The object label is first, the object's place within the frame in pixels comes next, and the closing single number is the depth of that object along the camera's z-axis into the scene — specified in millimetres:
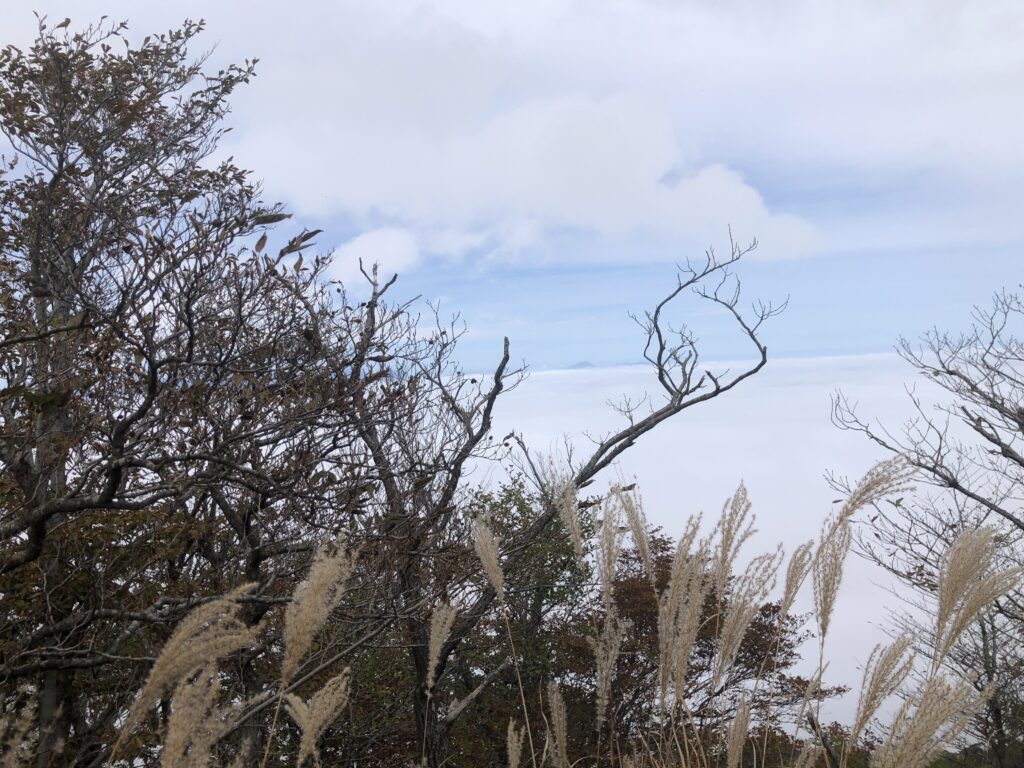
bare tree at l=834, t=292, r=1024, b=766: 11445
